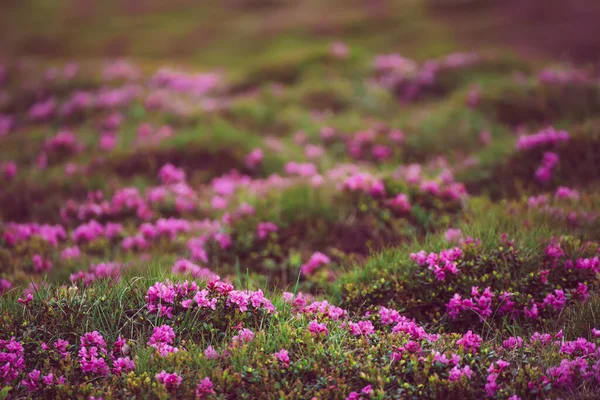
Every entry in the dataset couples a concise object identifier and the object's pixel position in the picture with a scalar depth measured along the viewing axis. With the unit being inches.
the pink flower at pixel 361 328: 330.0
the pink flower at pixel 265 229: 524.4
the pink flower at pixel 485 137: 742.2
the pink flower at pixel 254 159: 725.3
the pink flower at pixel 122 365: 296.2
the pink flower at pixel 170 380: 282.4
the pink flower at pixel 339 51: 1125.1
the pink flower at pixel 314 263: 476.4
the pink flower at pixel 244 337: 311.2
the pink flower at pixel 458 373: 286.2
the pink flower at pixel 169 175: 681.0
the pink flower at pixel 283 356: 299.3
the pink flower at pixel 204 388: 280.2
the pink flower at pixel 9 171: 695.7
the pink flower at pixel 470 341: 312.2
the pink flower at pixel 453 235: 419.4
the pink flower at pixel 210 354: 303.1
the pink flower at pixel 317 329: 321.9
